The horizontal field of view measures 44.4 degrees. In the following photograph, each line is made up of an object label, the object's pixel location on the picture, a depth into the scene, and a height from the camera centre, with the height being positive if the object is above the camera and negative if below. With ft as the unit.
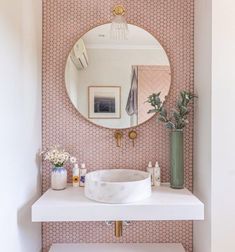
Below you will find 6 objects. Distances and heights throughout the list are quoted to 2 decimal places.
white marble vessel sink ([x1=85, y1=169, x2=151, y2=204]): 5.24 -1.29
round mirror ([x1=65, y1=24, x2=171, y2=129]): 6.69 +1.06
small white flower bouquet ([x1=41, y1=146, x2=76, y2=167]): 6.24 -0.78
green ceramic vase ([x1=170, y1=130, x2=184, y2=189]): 6.26 -0.84
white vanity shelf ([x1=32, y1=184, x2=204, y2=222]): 5.22 -1.62
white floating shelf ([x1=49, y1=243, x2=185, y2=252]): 6.51 -2.90
